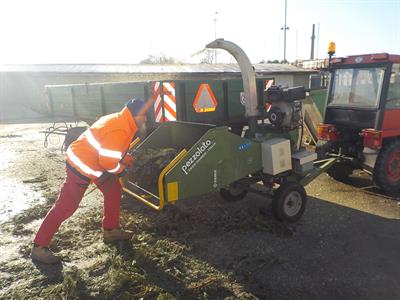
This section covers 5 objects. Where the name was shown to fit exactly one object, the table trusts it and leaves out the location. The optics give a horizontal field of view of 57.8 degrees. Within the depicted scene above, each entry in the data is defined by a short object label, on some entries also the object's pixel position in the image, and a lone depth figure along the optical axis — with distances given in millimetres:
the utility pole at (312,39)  31442
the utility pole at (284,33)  34781
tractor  5648
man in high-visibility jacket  3602
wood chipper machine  3805
